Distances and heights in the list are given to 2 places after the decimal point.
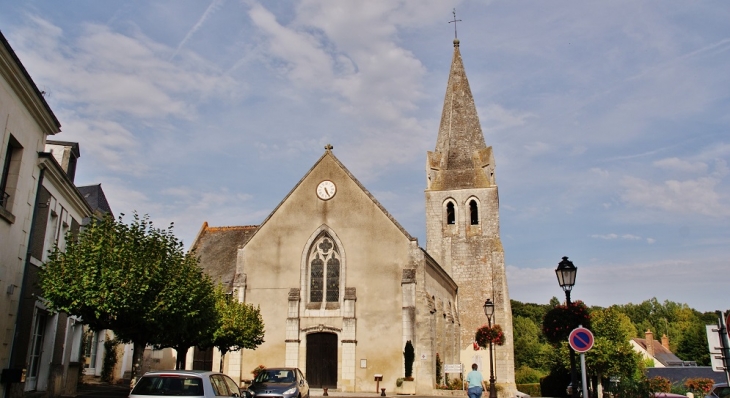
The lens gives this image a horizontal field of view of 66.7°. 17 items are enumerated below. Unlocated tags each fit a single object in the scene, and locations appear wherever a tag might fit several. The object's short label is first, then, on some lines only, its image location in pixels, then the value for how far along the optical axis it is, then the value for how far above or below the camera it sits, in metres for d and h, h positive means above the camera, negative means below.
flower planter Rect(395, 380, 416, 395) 24.75 -1.81
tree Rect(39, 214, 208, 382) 13.27 +1.42
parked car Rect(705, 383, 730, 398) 14.08 -1.06
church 25.88 +2.68
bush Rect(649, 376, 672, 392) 17.88 -1.14
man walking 16.09 -1.08
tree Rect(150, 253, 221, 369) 14.46 +0.89
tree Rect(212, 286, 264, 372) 21.32 +0.70
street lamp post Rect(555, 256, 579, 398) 12.64 +1.58
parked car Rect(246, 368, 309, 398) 14.95 -1.12
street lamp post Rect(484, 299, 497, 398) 22.08 +1.46
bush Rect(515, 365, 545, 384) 46.97 -2.46
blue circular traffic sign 10.54 +0.16
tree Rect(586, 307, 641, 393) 31.80 -0.24
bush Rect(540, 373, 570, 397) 39.41 -2.59
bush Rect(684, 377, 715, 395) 18.78 -1.23
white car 9.94 -0.74
